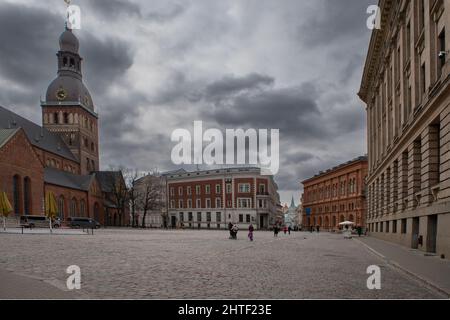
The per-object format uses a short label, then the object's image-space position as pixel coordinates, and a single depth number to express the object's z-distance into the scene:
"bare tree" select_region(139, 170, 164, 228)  88.94
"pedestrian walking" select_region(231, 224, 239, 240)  33.91
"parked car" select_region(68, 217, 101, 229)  67.19
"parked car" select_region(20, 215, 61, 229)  54.85
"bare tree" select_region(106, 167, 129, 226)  88.25
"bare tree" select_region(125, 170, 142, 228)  86.31
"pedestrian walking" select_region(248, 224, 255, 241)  30.98
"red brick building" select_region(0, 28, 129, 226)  65.81
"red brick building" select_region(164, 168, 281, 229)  91.88
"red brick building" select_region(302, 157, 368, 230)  73.62
